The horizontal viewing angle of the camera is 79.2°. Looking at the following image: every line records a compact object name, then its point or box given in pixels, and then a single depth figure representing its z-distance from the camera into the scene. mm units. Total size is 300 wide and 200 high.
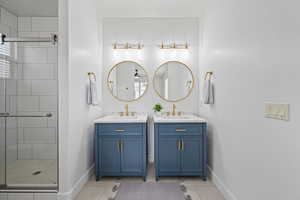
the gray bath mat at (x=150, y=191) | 2260
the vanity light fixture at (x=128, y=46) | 3416
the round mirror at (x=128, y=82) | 3439
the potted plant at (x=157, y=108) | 3238
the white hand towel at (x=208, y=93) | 2641
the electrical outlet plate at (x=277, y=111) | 1208
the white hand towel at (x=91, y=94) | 2695
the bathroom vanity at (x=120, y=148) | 2674
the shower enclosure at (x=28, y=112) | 2207
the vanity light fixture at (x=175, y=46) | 3410
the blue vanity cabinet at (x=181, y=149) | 2656
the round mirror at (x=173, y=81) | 3422
